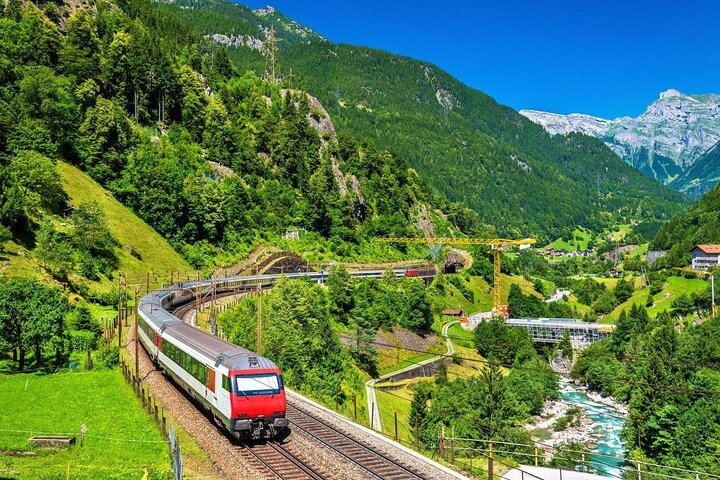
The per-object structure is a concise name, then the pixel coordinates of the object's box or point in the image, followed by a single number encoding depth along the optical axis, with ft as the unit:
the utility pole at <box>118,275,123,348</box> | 149.05
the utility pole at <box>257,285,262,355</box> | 134.72
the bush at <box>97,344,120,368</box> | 134.86
